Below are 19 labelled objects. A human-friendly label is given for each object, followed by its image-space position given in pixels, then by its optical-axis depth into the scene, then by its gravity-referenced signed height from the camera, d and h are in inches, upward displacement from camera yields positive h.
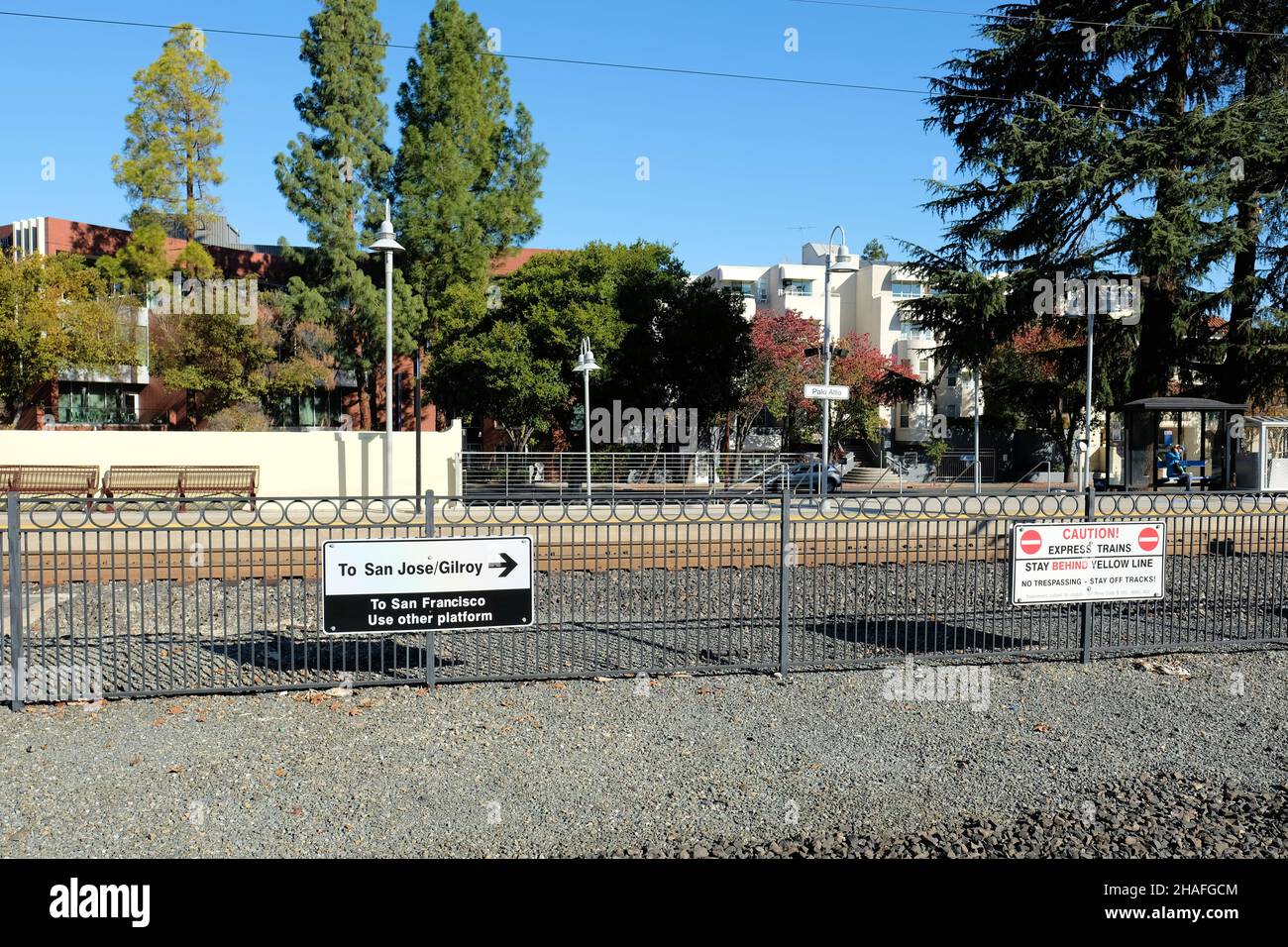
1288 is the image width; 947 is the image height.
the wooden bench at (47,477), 814.5 -44.6
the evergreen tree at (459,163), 1392.7 +384.9
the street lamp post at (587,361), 897.5 +60.1
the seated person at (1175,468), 997.2 -39.9
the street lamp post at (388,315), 816.9 +98.1
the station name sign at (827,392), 826.2 +29.5
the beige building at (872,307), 2169.0 +289.3
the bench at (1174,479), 975.6 -51.8
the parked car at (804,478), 1095.6 -61.5
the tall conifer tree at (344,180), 1320.1 +328.5
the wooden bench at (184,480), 818.2 -47.7
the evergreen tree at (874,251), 4072.1 +730.7
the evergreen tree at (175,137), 1187.9 +351.8
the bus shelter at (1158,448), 960.9 -19.5
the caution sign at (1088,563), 329.4 -45.2
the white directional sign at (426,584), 291.0 -47.2
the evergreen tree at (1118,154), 1115.3 +315.3
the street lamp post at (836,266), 895.1 +144.9
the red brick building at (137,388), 1451.8 +55.8
